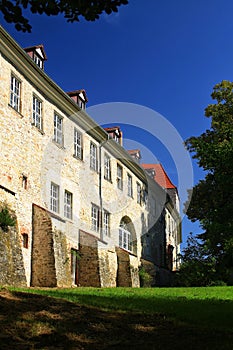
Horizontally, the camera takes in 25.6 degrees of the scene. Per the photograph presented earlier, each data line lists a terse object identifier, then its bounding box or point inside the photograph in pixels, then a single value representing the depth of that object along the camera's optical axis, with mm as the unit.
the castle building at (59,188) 20734
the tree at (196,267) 29578
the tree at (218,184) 27062
